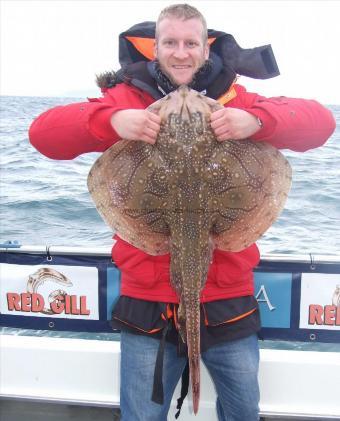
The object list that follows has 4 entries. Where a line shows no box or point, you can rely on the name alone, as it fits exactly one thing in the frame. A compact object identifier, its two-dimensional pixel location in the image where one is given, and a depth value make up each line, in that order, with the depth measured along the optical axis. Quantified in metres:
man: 2.26
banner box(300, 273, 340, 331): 3.48
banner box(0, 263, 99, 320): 3.66
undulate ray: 2.07
